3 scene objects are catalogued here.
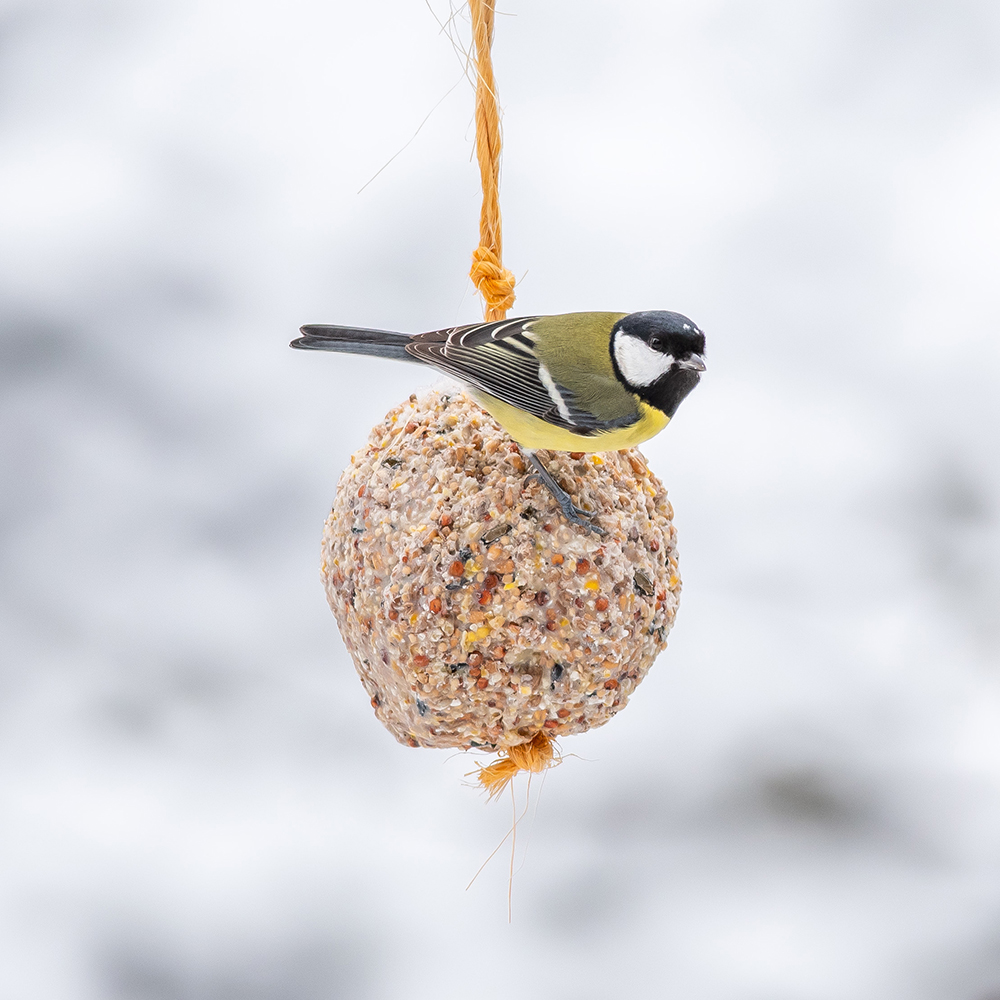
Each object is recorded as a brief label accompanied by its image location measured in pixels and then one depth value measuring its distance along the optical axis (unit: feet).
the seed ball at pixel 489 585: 15.36
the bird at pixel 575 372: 15.35
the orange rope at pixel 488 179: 15.39
